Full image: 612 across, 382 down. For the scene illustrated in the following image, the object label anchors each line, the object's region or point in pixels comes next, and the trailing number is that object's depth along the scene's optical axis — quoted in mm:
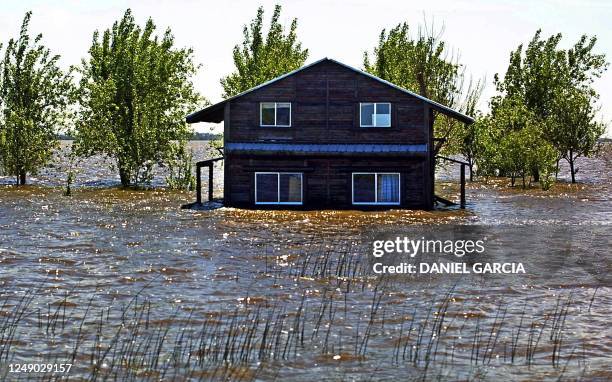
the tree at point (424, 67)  64375
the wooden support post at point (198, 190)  42219
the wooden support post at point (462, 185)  41200
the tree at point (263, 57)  62219
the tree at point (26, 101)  58562
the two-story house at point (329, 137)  39344
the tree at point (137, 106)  55375
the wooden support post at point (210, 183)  43688
